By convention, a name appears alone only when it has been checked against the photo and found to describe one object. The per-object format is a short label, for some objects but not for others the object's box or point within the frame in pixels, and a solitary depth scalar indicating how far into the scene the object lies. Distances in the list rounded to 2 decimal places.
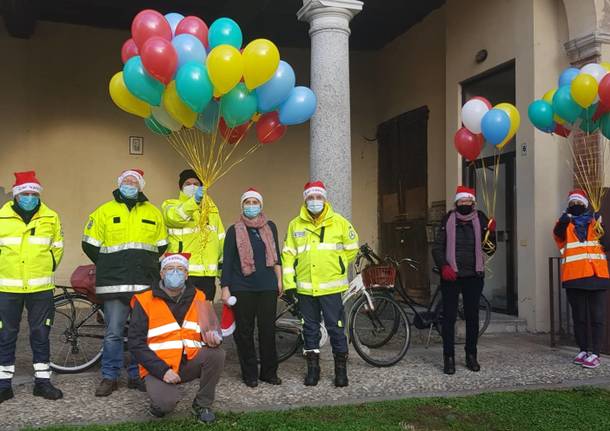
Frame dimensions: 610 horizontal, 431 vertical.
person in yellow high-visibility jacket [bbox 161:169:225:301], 5.10
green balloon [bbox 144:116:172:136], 5.37
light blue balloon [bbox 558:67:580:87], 6.08
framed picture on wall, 10.74
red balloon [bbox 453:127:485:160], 6.25
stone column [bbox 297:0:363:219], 6.07
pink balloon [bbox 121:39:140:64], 4.98
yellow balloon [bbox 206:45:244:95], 4.57
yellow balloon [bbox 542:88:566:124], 6.15
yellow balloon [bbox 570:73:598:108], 5.66
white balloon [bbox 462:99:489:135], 6.09
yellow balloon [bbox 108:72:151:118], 5.07
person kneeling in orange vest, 3.96
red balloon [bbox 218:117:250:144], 5.49
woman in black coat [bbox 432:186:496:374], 5.56
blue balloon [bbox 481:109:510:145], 5.84
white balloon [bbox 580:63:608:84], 5.78
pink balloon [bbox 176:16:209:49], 4.94
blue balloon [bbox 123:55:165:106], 4.68
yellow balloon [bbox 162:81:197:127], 4.80
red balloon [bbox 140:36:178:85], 4.45
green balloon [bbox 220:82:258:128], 4.91
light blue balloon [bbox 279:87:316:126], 5.22
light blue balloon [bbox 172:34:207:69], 4.66
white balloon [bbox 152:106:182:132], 5.11
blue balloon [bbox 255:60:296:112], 4.97
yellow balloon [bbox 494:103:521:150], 5.95
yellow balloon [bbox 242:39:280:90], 4.69
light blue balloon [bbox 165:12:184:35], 5.09
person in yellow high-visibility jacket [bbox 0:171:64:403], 4.62
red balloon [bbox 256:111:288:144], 5.49
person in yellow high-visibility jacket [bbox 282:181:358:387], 5.15
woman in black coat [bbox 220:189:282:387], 5.09
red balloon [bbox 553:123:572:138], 6.31
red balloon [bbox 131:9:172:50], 4.70
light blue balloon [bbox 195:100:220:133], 5.17
